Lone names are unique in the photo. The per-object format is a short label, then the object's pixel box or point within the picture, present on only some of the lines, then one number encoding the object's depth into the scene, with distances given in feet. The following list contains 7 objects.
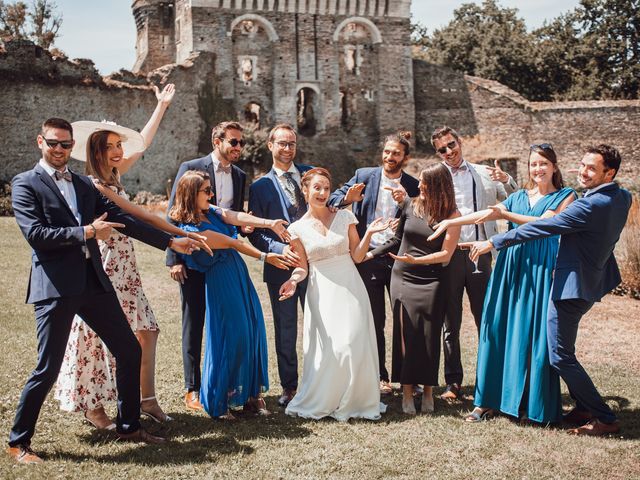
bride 19.31
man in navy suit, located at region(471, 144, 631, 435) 17.63
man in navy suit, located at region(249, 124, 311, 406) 21.15
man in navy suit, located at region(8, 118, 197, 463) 15.71
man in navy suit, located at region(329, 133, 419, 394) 22.00
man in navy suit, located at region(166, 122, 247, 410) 19.99
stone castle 103.50
